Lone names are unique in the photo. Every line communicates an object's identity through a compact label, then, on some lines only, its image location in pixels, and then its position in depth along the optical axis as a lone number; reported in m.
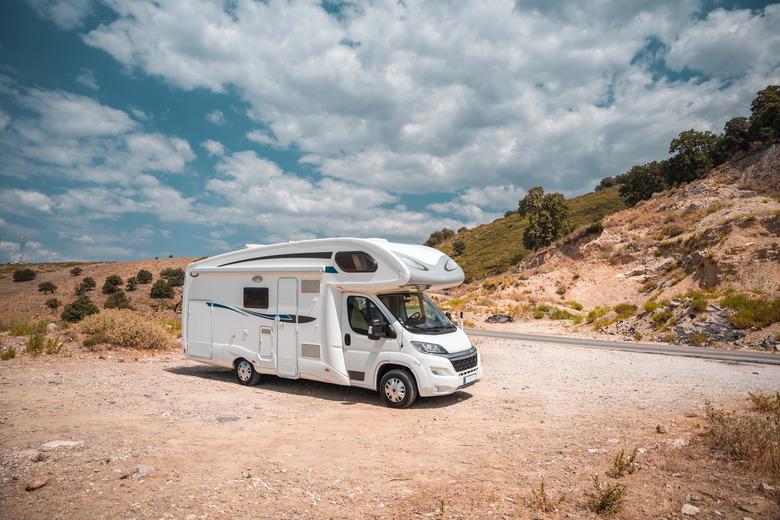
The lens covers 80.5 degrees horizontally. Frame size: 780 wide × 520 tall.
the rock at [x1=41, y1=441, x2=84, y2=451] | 5.93
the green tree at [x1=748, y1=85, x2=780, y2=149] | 43.22
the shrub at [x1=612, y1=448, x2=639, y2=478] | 5.22
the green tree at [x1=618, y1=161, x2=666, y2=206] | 56.34
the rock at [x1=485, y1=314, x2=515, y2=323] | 30.70
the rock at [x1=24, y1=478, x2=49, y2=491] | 4.74
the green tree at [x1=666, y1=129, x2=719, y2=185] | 50.62
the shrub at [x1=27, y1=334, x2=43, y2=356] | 13.83
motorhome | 8.63
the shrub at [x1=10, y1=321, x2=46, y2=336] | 16.59
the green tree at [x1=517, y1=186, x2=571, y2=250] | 59.44
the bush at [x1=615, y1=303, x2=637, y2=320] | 24.77
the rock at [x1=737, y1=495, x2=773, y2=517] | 4.37
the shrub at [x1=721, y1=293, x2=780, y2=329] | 18.19
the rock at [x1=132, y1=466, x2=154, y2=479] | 5.16
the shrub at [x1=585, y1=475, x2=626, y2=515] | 4.34
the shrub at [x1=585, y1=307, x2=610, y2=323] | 26.29
